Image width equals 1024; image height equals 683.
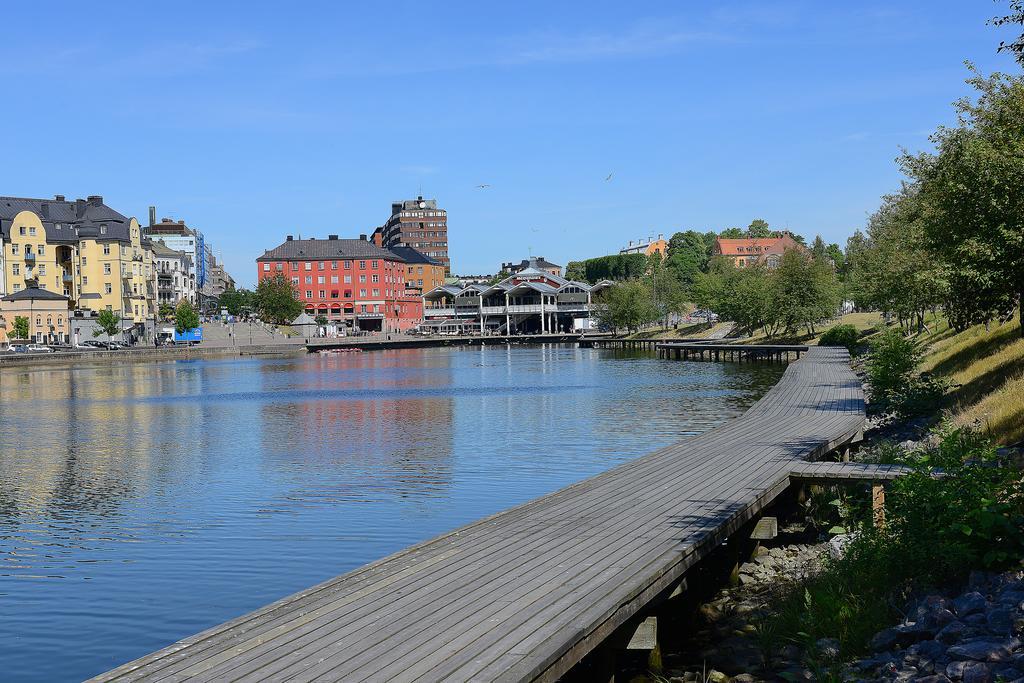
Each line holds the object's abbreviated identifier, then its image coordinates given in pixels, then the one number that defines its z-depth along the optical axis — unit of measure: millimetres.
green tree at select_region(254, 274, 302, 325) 143250
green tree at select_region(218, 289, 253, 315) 186000
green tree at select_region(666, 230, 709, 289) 183462
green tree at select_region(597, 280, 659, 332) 128000
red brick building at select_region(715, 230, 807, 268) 171000
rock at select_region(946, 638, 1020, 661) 8344
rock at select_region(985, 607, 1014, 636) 8797
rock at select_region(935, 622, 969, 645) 8969
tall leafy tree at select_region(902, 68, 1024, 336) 21922
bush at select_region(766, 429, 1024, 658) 10281
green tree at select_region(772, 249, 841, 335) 79500
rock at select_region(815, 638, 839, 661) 10016
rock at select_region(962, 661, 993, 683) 8062
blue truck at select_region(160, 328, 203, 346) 124750
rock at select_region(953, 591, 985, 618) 9406
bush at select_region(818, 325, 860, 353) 66000
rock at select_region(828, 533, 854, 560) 13414
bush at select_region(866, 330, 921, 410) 28719
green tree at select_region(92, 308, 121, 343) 110562
